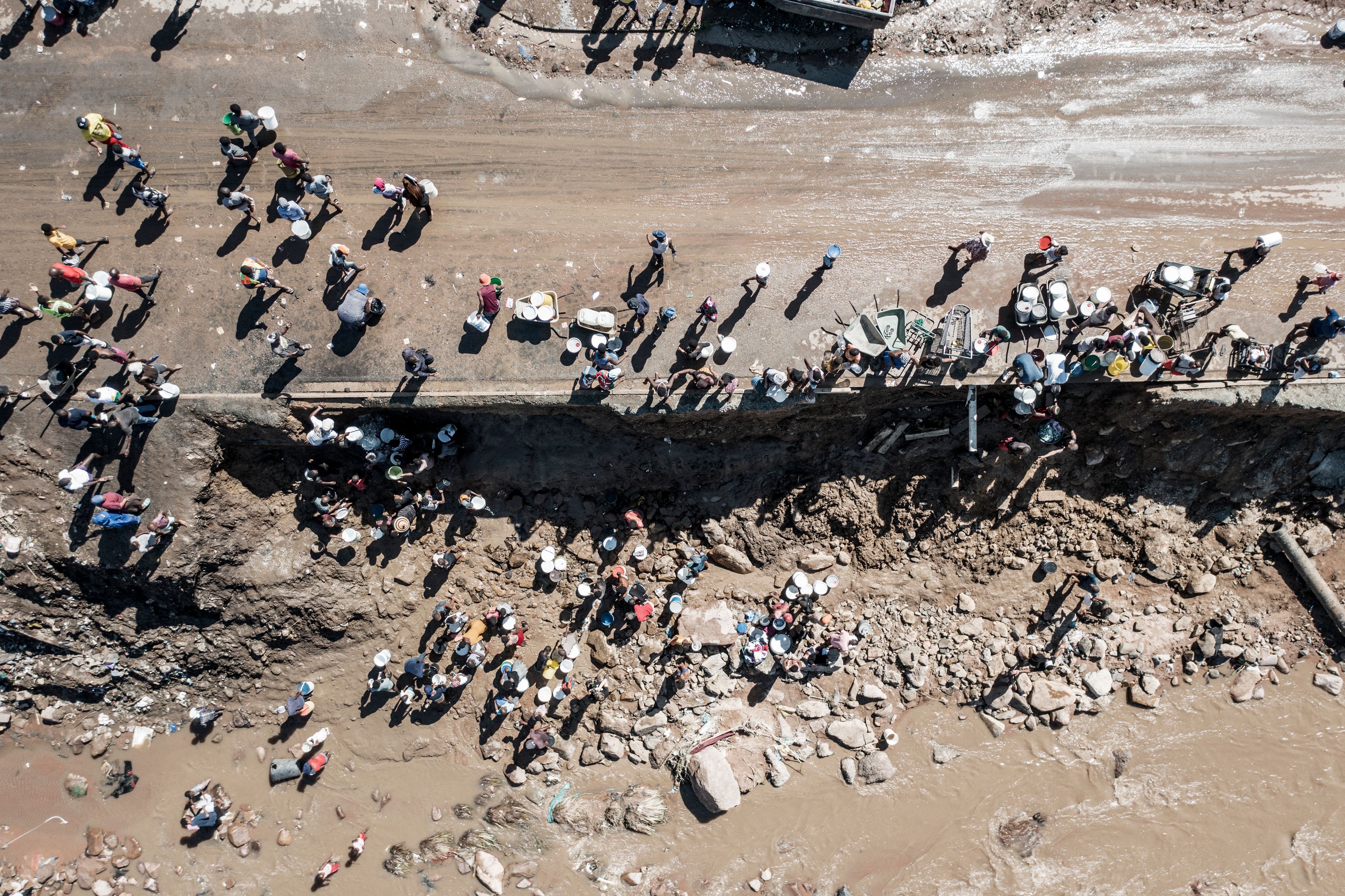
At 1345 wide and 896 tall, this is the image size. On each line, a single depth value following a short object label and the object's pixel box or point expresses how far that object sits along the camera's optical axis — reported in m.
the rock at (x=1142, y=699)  15.21
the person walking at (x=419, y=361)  12.62
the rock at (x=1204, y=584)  15.20
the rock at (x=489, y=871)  15.30
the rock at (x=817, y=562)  15.28
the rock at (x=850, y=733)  15.38
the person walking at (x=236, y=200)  12.56
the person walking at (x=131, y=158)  12.88
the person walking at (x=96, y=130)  12.53
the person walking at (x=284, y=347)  12.49
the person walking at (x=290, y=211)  12.80
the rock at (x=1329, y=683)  15.20
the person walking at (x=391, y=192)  12.73
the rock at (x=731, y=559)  15.34
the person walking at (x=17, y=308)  12.40
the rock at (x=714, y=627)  15.35
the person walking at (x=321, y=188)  12.87
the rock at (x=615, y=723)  15.46
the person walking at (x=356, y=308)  12.46
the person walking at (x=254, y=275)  12.61
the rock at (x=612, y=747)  15.49
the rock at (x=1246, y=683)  15.26
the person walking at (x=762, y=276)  12.62
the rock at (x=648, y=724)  15.48
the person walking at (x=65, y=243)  12.41
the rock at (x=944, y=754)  15.38
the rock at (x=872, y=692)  15.33
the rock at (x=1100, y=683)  15.24
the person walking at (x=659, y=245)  12.48
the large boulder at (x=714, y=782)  14.99
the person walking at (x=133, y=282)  12.66
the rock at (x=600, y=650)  15.34
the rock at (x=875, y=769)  15.32
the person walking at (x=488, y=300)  12.70
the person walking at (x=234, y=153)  12.78
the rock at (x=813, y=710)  15.41
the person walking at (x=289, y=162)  12.79
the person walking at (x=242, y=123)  12.80
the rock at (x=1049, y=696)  15.24
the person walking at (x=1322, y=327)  12.50
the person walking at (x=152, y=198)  12.79
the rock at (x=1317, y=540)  15.01
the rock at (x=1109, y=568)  15.21
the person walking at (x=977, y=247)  12.72
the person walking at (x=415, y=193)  12.68
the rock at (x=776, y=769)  15.38
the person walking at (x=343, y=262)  12.70
